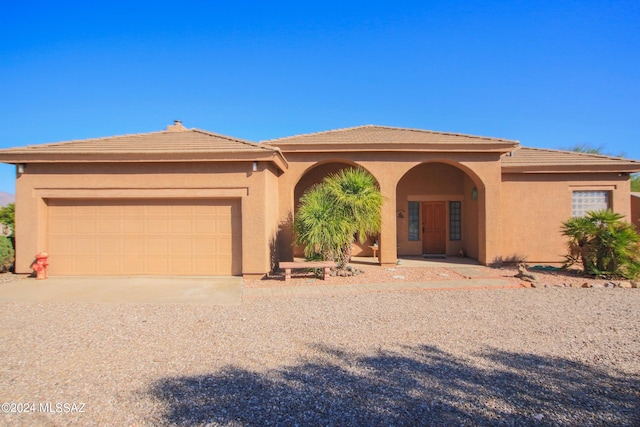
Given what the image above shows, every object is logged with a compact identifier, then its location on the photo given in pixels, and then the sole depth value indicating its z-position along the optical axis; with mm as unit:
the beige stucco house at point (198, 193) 9781
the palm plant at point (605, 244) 9734
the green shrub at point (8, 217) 12688
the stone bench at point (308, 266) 9758
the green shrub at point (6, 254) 9789
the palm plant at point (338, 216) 9961
